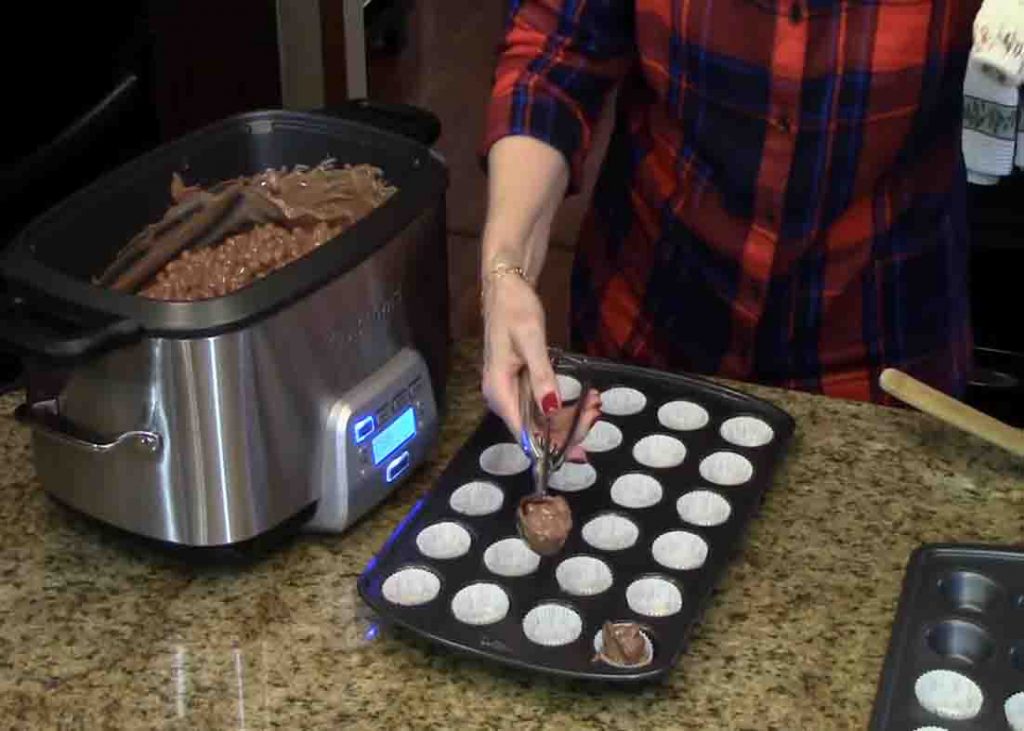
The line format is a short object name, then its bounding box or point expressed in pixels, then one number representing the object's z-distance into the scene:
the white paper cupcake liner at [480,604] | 0.92
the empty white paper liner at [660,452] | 1.07
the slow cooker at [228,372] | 0.91
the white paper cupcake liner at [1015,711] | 0.85
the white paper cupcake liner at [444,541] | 0.98
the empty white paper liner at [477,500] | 1.02
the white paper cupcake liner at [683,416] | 1.11
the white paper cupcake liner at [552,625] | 0.90
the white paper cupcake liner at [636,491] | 1.03
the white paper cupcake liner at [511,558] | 0.96
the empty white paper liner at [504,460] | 1.06
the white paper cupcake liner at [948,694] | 0.86
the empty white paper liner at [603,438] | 1.08
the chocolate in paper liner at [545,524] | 0.97
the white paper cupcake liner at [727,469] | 1.05
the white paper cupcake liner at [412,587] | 0.94
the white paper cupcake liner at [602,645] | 0.88
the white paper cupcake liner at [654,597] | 0.93
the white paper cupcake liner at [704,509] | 1.01
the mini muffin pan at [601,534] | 0.91
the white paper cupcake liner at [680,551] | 0.97
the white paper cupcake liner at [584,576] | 0.94
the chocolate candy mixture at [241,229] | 1.03
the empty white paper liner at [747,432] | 1.09
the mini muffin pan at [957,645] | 0.86
